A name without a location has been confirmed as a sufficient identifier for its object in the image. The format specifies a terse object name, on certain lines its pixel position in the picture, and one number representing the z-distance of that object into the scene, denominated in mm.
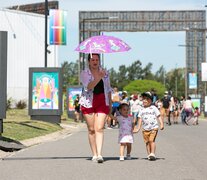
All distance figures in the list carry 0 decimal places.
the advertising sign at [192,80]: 76500
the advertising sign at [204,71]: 70188
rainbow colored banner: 37719
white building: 63281
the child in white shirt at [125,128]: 13273
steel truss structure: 71312
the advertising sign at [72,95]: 42781
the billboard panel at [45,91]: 30953
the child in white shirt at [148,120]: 13297
